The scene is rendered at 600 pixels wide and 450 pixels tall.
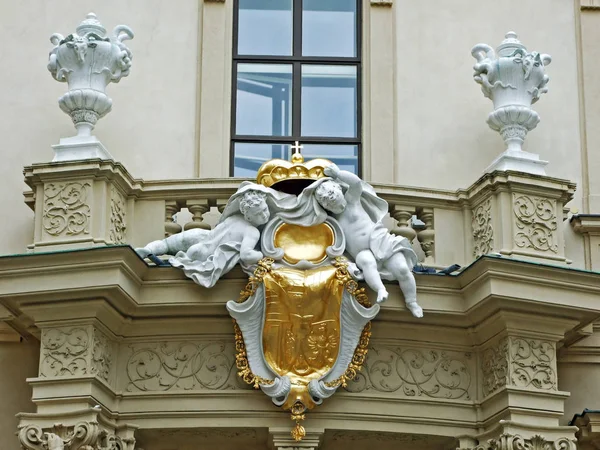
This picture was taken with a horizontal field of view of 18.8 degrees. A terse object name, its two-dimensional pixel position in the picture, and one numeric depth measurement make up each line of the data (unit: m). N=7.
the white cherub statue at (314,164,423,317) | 12.09
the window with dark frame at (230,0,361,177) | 14.01
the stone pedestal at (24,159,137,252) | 12.27
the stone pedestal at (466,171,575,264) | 12.45
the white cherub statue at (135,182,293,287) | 12.12
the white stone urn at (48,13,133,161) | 12.77
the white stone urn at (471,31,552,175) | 13.14
